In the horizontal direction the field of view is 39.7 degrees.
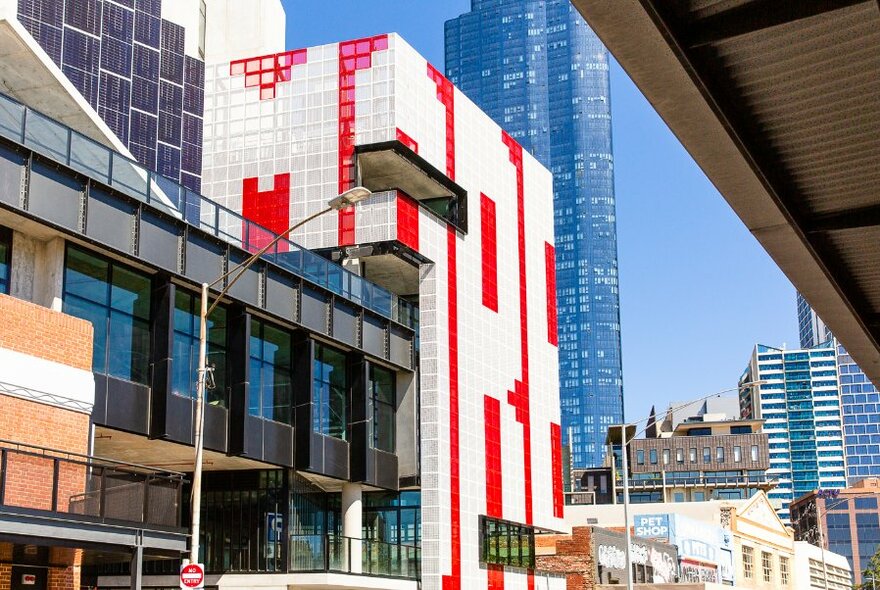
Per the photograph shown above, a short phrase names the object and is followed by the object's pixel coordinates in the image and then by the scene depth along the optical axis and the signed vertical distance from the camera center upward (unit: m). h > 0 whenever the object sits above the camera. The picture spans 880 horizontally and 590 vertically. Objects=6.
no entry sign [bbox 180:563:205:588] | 22.25 -0.21
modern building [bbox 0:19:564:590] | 25.67 +6.66
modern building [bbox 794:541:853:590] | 91.49 -1.00
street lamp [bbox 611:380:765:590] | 36.47 +2.83
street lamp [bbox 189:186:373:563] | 21.52 +3.58
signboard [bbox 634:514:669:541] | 69.06 +1.79
